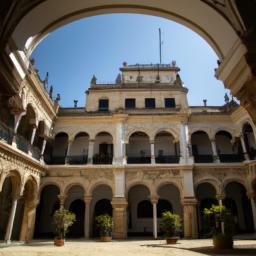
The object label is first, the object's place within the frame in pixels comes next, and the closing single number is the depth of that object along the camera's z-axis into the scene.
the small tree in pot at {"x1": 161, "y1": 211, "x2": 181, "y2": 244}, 14.19
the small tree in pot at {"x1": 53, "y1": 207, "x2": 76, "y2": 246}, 14.45
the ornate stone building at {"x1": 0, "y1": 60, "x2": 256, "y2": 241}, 17.14
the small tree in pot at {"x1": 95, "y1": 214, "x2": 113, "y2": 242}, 15.53
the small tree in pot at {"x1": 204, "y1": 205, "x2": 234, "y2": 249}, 10.44
